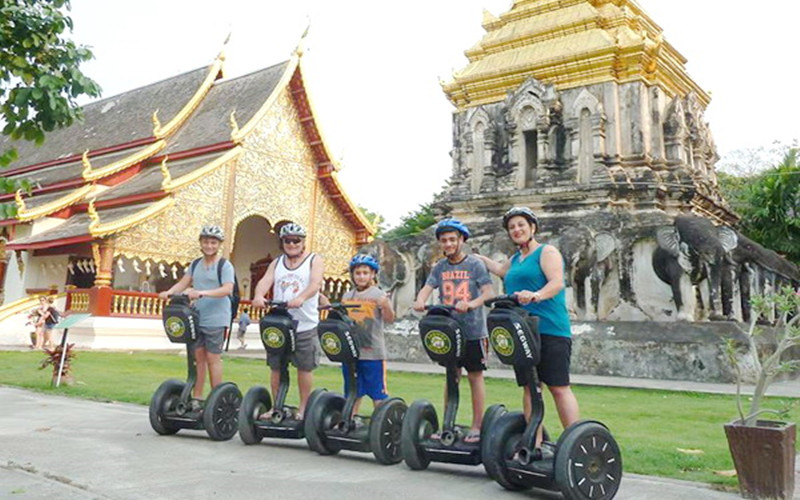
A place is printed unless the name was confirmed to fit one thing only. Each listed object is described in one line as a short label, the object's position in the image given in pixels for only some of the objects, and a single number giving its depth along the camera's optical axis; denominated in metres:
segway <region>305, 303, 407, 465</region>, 4.23
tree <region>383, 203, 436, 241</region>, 33.81
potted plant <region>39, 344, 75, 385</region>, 8.09
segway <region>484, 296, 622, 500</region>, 3.23
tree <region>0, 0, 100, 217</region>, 4.12
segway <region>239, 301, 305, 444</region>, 4.63
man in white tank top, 4.75
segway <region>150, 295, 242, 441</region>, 4.88
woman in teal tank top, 3.57
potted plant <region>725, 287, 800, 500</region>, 3.37
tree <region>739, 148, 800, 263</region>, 22.30
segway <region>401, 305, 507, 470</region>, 3.88
